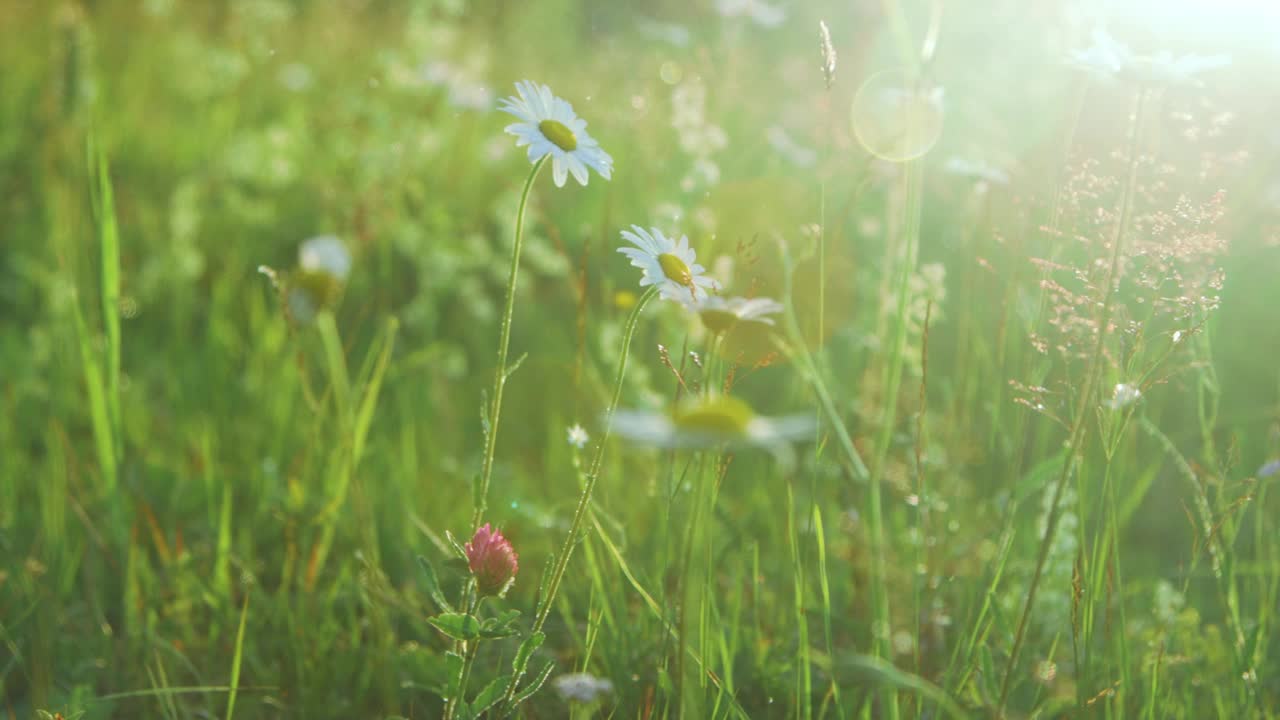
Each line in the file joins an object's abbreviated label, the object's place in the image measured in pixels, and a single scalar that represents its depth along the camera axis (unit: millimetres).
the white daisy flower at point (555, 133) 812
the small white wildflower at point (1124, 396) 789
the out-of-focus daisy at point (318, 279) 769
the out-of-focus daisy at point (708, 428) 685
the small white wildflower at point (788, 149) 1396
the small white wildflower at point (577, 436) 868
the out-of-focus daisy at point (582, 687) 775
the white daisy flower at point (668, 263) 800
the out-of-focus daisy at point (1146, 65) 773
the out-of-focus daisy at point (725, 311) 762
